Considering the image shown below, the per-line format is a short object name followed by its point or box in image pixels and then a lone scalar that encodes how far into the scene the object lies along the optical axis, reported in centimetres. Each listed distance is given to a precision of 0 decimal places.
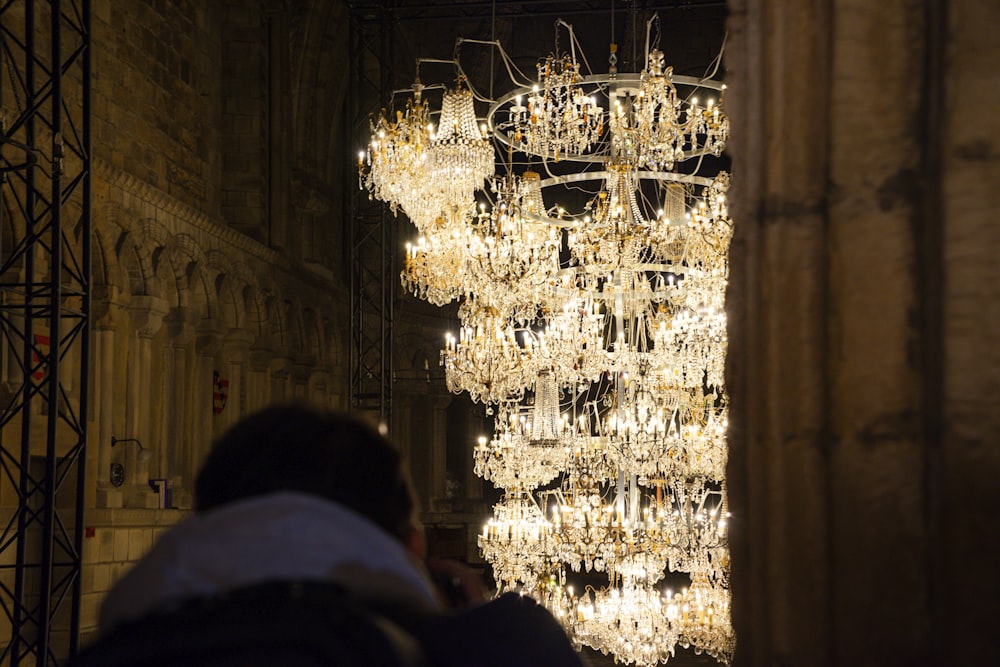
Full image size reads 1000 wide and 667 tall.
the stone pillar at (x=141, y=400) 1197
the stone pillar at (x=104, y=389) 1131
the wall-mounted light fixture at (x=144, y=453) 1180
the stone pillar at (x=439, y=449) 2066
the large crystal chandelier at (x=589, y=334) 779
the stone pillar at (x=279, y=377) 1625
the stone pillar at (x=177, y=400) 1294
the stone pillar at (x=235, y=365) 1478
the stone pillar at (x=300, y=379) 1698
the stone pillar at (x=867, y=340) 158
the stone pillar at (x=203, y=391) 1370
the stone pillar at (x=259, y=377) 1555
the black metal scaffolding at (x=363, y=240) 1546
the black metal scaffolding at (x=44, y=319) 776
